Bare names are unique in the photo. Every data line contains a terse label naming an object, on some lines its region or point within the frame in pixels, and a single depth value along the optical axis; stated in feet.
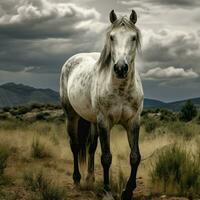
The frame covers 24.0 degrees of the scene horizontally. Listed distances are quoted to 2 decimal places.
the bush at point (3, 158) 27.50
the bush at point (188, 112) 102.25
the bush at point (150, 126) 63.78
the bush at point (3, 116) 90.21
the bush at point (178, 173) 23.20
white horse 20.56
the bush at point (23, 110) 96.69
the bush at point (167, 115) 90.87
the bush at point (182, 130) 54.93
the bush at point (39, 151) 38.40
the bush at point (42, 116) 89.35
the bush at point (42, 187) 20.98
